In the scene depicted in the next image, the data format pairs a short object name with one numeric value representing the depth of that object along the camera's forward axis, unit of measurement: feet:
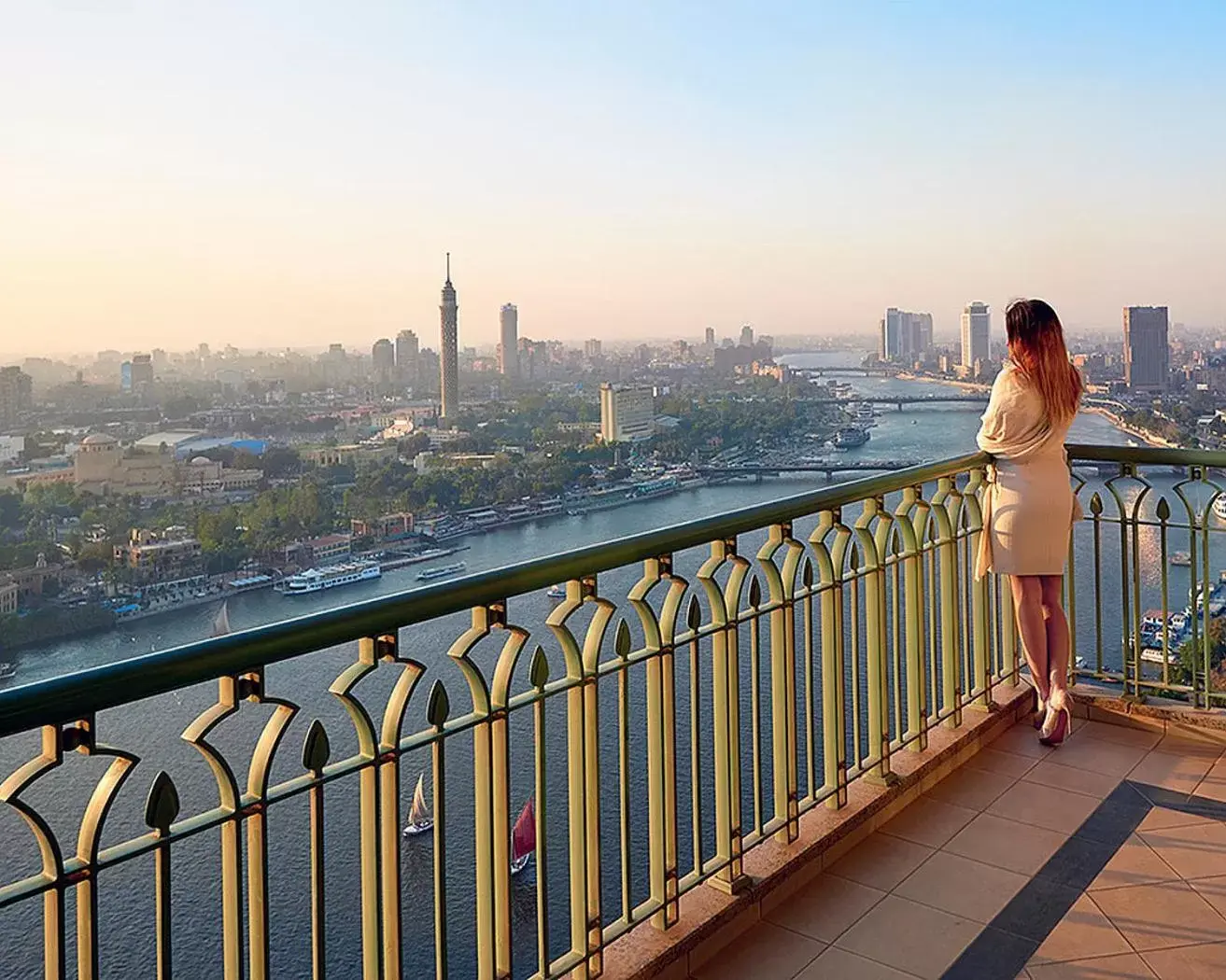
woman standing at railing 11.76
